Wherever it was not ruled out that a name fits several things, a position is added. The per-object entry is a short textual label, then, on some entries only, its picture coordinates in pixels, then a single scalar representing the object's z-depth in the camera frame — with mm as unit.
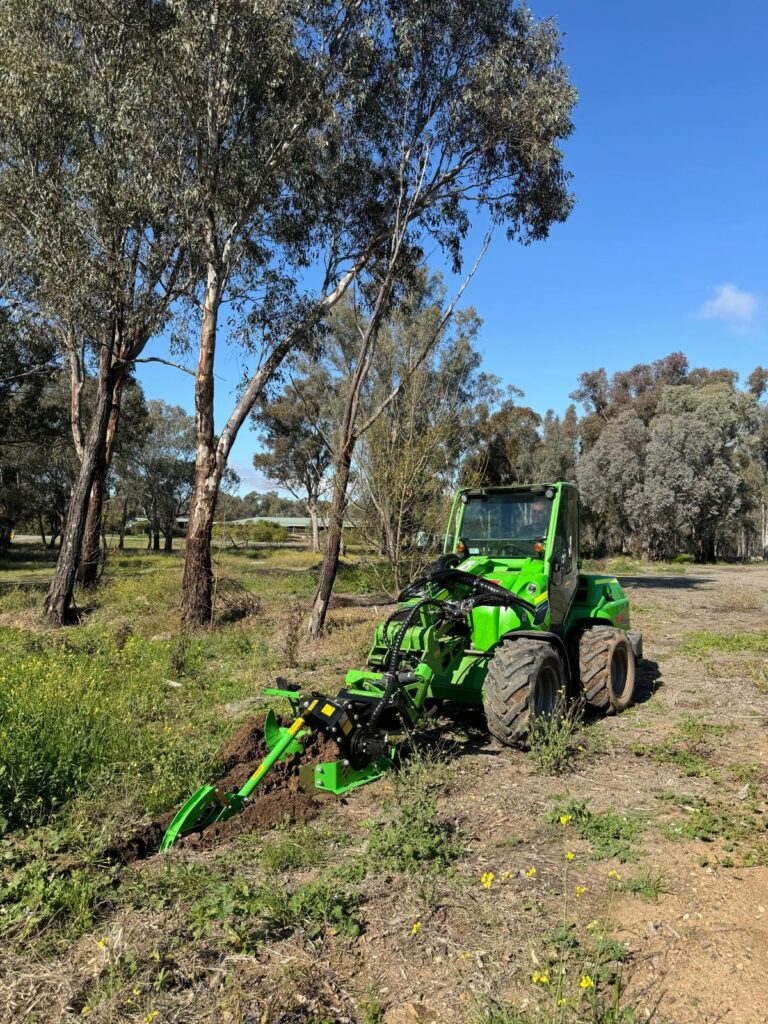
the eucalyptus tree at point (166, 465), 52281
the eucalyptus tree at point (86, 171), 13461
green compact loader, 5371
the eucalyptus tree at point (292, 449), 43094
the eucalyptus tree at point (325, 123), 13047
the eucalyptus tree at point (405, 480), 13852
